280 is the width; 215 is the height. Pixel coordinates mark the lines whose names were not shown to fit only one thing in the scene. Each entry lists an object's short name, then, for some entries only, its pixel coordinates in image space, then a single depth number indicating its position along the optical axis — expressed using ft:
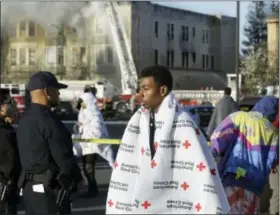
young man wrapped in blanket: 15.76
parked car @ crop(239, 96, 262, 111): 64.05
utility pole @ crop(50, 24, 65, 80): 231.71
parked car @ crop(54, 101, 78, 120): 140.97
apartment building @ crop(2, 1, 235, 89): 236.22
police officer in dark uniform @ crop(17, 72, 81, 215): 20.27
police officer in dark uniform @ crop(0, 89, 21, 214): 25.45
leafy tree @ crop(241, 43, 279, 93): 172.65
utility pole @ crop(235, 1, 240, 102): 90.12
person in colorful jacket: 22.41
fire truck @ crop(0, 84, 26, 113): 169.51
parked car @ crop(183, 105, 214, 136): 99.69
